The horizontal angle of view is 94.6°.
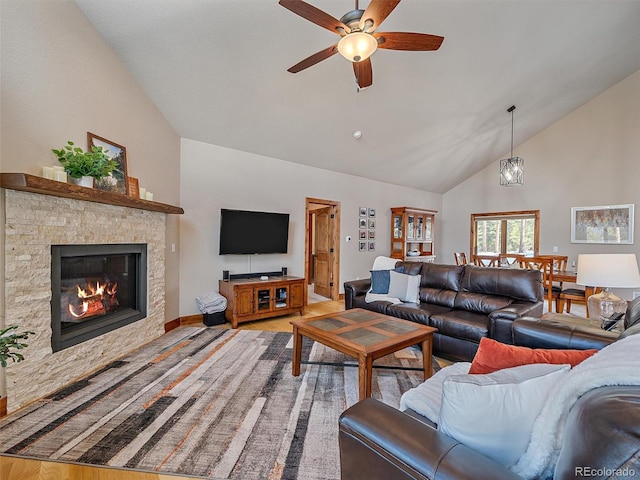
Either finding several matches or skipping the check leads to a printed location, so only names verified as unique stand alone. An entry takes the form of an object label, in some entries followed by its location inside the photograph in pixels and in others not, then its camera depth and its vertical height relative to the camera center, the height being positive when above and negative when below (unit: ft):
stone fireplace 6.83 -1.17
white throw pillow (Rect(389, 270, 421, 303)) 11.95 -1.83
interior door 19.70 -0.75
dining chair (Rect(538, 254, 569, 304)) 14.72 -1.11
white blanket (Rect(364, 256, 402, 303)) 12.00 -2.18
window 21.94 +0.86
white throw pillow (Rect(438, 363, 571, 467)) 2.93 -1.71
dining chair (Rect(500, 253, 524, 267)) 16.20 -1.01
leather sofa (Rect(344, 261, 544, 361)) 9.05 -2.13
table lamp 6.99 -0.75
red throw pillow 3.86 -1.53
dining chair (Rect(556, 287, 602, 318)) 13.66 -2.47
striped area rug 5.40 -3.97
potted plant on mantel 7.97 +2.07
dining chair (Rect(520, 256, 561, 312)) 14.19 -1.29
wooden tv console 13.34 -2.72
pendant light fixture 16.58 +4.19
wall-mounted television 14.21 +0.43
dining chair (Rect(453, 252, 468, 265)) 19.44 -1.05
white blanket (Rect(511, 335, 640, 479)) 2.29 -1.27
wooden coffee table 6.73 -2.44
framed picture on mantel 9.12 +2.44
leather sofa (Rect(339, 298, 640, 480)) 1.88 -1.94
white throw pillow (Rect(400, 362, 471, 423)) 4.25 -2.40
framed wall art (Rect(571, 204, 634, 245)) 17.99 +1.30
